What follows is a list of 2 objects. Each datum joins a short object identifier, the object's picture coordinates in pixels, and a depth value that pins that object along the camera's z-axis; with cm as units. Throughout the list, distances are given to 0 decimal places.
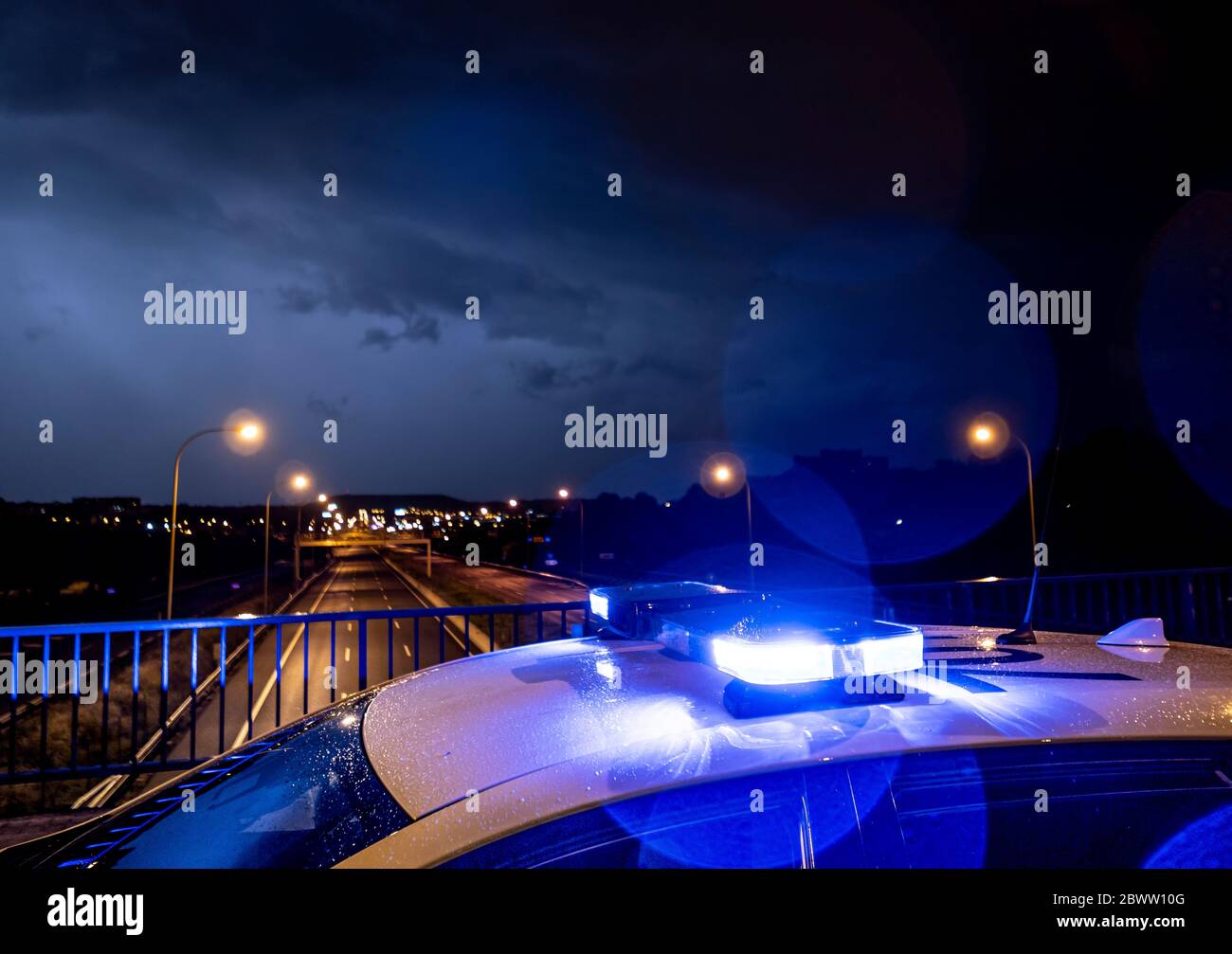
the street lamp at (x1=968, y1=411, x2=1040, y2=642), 1802
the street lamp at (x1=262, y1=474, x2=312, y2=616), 2853
